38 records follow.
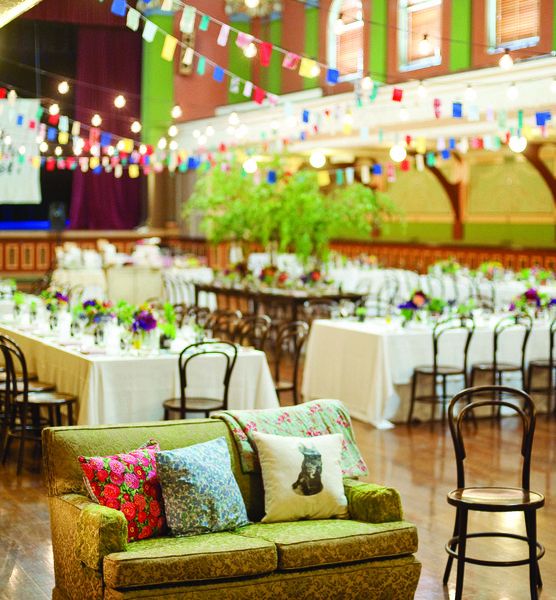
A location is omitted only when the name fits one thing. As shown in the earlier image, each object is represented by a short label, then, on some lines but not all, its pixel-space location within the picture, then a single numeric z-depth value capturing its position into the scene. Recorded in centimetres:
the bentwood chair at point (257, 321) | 792
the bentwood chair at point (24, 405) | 649
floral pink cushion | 384
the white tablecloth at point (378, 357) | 798
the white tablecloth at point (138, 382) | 648
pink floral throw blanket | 431
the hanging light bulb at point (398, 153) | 957
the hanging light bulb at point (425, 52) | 1525
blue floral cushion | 390
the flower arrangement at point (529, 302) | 925
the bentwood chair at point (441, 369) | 793
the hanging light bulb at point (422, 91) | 974
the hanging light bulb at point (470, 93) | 920
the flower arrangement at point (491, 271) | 1359
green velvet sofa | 358
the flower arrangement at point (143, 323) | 691
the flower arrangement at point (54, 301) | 829
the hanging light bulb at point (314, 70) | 817
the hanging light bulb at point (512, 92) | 1020
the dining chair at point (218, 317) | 844
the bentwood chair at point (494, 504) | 409
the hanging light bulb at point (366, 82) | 1016
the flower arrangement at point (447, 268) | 1391
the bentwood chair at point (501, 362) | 828
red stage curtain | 2067
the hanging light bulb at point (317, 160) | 977
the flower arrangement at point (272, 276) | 1220
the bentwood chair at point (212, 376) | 643
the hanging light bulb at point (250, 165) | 1018
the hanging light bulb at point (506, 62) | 884
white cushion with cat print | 415
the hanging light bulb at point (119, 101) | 1061
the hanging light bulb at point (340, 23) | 805
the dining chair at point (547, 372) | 845
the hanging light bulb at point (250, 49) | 838
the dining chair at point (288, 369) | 738
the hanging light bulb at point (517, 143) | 938
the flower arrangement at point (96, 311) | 739
